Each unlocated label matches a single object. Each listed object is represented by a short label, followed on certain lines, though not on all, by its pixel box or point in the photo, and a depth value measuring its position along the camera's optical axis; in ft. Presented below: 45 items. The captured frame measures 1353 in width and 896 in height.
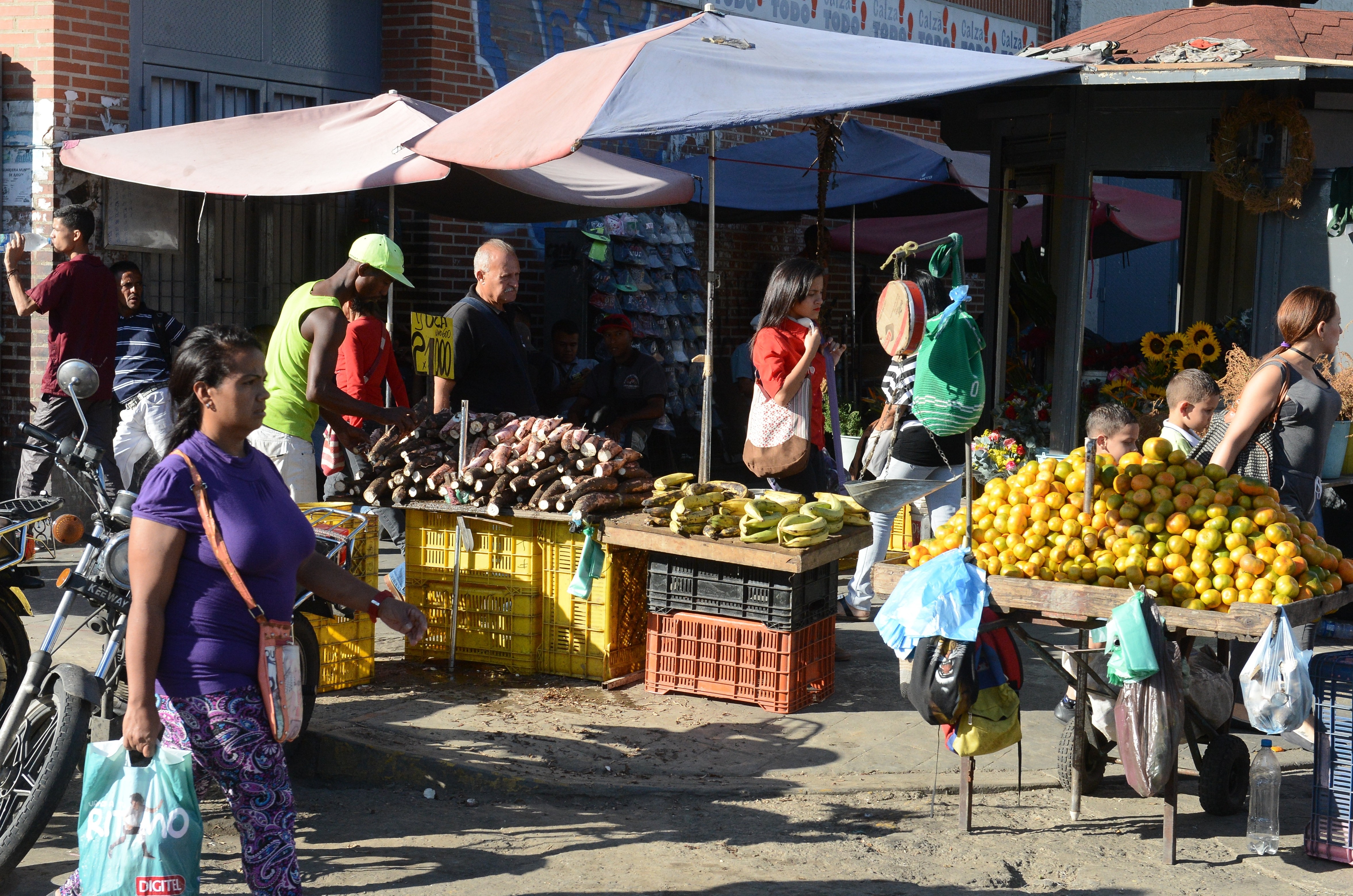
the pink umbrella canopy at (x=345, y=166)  27.25
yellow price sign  21.83
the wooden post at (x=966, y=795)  16.12
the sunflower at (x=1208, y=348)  29.22
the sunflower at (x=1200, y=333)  29.48
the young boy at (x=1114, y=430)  20.16
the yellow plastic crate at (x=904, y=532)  28.14
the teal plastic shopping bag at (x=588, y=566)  20.24
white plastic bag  14.46
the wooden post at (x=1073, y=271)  29.81
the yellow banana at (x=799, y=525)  19.20
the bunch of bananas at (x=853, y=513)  20.95
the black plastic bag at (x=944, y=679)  14.74
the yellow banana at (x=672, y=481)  21.47
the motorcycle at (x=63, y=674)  13.33
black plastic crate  19.60
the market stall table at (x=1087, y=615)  14.81
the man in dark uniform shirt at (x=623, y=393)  32.55
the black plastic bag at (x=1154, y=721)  14.73
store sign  48.80
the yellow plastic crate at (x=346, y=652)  20.27
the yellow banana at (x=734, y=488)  21.50
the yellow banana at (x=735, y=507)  20.61
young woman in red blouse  22.40
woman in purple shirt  11.15
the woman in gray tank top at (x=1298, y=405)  17.85
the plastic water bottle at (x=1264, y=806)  15.24
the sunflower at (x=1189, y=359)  29.43
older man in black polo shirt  23.31
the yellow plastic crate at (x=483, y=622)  21.38
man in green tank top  20.01
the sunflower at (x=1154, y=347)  29.60
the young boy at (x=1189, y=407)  19.99
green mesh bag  18.79
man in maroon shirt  27.45
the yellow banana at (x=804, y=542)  19.21
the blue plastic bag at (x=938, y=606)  14.53
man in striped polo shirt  27.32
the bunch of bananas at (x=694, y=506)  20.16
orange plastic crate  19.79
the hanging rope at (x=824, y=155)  37.40
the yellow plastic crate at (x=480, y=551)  21.30
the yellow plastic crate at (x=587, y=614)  20.98
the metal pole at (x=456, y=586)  21.42
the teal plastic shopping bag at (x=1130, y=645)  14.48
